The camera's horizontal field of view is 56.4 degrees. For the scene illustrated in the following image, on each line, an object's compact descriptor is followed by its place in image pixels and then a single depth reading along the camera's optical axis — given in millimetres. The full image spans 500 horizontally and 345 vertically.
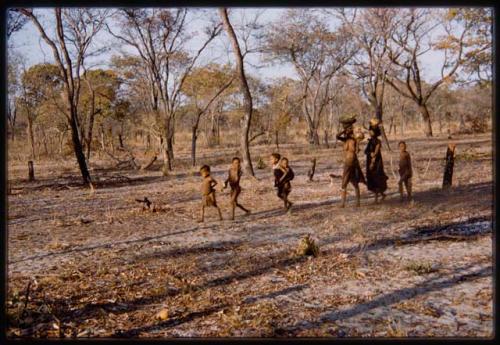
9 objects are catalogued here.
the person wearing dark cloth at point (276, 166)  9336
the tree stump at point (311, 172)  14792
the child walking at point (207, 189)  8688
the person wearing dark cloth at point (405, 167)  9609
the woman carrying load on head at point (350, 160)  9484
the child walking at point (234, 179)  8992
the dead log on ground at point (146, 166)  21170
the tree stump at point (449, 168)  10820
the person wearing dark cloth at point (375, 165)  9680
